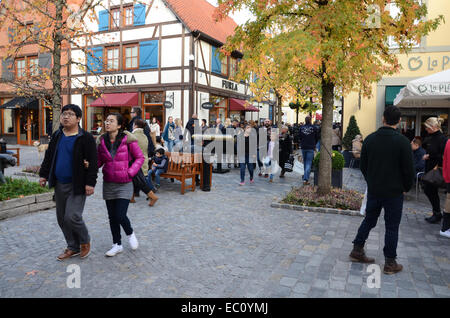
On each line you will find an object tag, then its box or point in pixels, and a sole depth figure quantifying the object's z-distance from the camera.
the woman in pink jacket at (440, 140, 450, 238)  5.26
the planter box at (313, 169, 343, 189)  8.17
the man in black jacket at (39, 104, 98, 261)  4.05
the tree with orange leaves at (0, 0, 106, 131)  8.80
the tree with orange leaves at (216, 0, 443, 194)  5.85
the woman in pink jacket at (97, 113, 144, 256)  4.29
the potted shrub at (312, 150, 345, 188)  8.10
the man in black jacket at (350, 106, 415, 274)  3.86
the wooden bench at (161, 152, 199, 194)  8.28
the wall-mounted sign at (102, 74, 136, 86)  20.42
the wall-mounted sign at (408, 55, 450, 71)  12.55
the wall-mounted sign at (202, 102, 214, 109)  17.86
